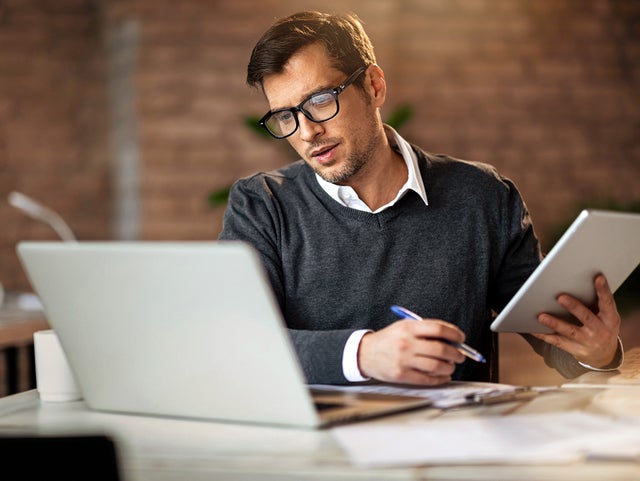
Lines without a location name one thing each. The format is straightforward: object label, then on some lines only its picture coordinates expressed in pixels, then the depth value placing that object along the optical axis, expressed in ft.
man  5.66
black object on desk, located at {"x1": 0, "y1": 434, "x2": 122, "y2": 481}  2.21
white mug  4.30
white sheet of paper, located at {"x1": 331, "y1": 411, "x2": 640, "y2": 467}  3.05
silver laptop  3.29
